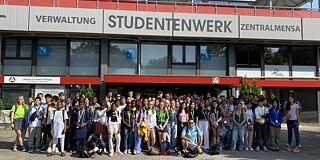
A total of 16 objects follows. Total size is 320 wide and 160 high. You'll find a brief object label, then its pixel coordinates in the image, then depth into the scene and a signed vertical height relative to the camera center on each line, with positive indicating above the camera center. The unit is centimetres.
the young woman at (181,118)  963 -81
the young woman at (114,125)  917 -100
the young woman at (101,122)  932 -93
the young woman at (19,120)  966 -91
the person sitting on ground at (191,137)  925 -138
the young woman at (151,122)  953 -93
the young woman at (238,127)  996 -111
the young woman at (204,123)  977 -98
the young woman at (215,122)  980 -94
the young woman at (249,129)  1006 -120
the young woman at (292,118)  1034 -84
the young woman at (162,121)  950 -90
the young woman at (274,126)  1017 -112
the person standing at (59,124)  902 -97
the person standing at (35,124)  956 -103
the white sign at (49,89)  1750 +22
